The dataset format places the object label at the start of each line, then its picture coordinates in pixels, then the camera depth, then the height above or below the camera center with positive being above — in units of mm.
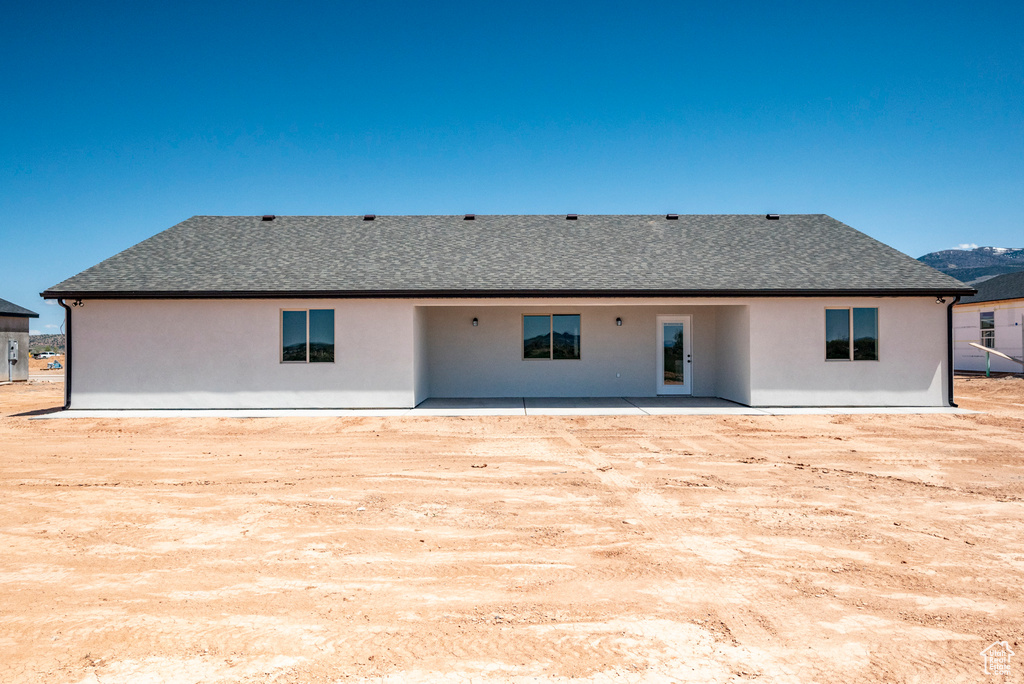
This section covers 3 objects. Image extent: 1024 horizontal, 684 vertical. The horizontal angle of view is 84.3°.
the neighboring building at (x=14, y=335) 22125 +270
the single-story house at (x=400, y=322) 12703 +401
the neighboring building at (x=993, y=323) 21938 +554
